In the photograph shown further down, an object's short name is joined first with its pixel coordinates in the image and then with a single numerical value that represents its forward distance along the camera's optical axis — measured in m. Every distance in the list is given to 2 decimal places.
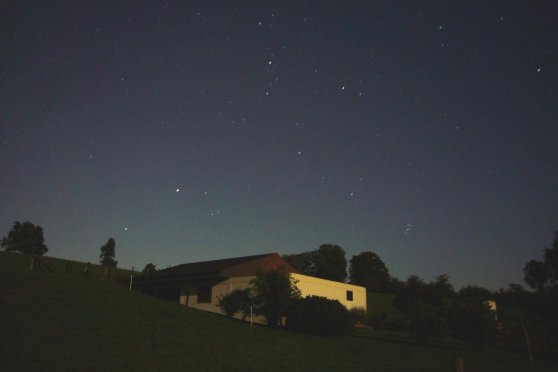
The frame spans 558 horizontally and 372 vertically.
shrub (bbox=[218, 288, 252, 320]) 29.06
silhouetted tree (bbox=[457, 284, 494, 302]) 69.24
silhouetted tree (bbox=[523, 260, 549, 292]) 92.76
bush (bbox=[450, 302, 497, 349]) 22.88
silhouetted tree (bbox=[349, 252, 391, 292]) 102.31
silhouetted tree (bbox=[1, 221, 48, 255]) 113.00
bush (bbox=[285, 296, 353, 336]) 24.11
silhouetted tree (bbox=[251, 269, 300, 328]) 26.09
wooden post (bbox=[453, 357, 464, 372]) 7.44
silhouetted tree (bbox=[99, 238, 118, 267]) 120.44
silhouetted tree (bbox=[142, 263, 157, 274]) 91.76
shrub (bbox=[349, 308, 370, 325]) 39.41
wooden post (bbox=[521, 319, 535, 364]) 20.49
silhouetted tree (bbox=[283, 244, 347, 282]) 93.75
